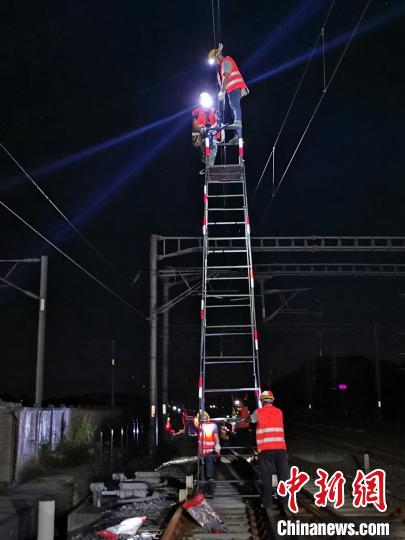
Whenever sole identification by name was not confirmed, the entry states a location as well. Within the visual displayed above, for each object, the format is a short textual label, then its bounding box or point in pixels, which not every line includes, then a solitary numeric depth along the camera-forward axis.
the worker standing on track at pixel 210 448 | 12.77
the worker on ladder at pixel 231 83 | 11.40
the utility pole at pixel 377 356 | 48.84
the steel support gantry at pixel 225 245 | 24.05
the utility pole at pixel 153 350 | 23.42
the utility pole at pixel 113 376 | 43.25
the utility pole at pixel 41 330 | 20.23
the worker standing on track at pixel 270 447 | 10.02
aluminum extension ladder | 10.51
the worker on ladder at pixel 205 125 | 12.25
